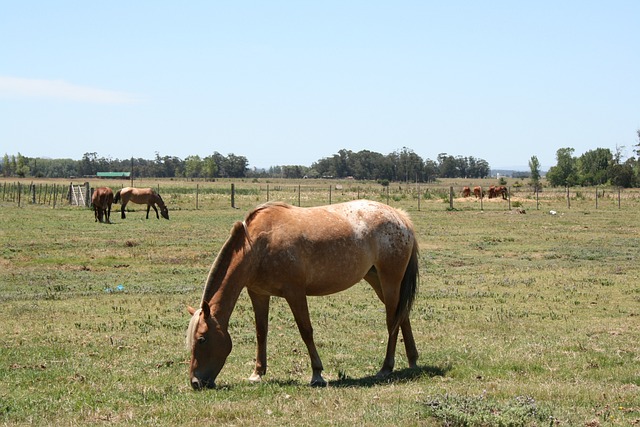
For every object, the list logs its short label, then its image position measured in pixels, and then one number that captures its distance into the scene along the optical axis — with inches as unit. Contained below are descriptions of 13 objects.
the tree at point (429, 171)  5940.0
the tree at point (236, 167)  7086.6
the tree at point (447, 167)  7470.5
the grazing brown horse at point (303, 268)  316.2
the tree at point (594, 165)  3939.5
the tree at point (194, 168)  7003.0
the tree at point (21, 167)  5524.6
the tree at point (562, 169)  4783.2
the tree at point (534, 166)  5054.1
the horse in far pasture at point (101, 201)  1344.7
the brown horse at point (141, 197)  1577.3
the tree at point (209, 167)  6510.8
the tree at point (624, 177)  3528.5
